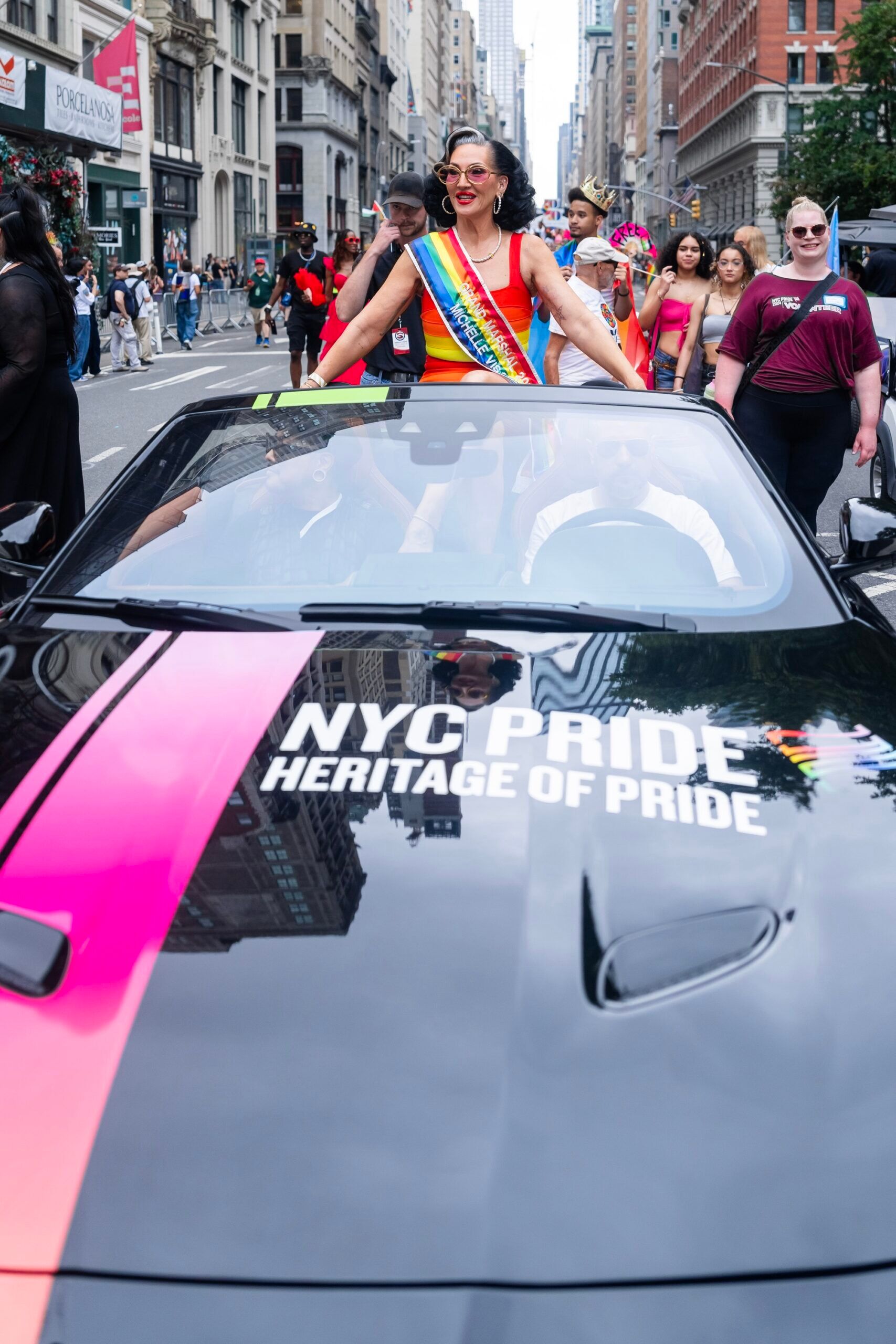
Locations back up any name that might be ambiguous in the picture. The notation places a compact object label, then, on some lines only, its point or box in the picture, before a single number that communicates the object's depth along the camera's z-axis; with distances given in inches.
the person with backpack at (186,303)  1289.4
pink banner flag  1443.2
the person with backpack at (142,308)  1007.6
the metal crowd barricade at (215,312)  1640.0
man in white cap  314.0
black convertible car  55.5
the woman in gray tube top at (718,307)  348.2
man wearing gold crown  342.3
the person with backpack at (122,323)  979.3
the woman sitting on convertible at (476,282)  188.9
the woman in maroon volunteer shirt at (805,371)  254.1
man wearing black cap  276.8
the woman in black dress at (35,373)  238.8
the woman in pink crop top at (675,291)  365.4
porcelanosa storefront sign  1261.1
